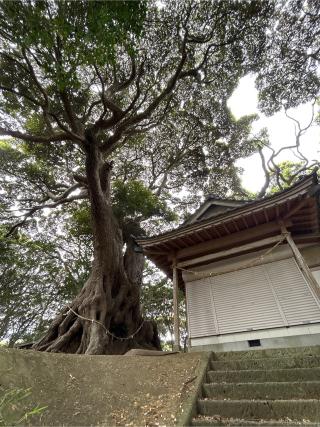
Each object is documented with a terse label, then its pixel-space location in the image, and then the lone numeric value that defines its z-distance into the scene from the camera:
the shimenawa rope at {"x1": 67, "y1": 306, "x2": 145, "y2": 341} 7.38
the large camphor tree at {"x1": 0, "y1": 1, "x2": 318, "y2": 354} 5.57
